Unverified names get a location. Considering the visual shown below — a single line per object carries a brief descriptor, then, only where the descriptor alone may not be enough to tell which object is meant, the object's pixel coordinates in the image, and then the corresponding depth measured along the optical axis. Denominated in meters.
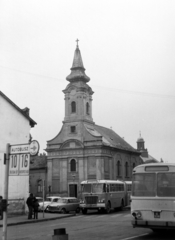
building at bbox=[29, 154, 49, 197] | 60.47
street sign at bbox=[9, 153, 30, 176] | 9.34
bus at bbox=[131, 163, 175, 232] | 12.53
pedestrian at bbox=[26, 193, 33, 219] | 22.98
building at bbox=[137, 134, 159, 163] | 112.13
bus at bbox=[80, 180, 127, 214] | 30.12
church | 56.59
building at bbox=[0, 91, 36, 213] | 25.36
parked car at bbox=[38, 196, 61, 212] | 31.06
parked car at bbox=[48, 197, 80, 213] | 29.78
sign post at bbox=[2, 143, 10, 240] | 8.84
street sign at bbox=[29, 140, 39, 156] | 18.12
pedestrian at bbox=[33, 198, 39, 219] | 23.38
